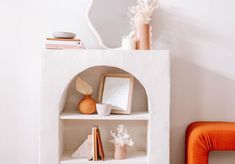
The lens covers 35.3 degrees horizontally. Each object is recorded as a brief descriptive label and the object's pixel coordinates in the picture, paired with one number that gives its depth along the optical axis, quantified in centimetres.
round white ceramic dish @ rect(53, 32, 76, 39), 229
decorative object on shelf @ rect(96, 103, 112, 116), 232
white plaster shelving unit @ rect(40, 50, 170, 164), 226
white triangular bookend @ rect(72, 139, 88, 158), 239
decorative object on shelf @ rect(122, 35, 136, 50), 235
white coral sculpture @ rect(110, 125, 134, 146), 238
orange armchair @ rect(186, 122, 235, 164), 230
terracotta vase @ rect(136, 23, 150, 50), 234
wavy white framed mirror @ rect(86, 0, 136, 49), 251
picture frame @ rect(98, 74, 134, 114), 242
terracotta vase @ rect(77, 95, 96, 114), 238
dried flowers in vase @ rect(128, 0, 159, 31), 239
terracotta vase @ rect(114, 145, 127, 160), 236
